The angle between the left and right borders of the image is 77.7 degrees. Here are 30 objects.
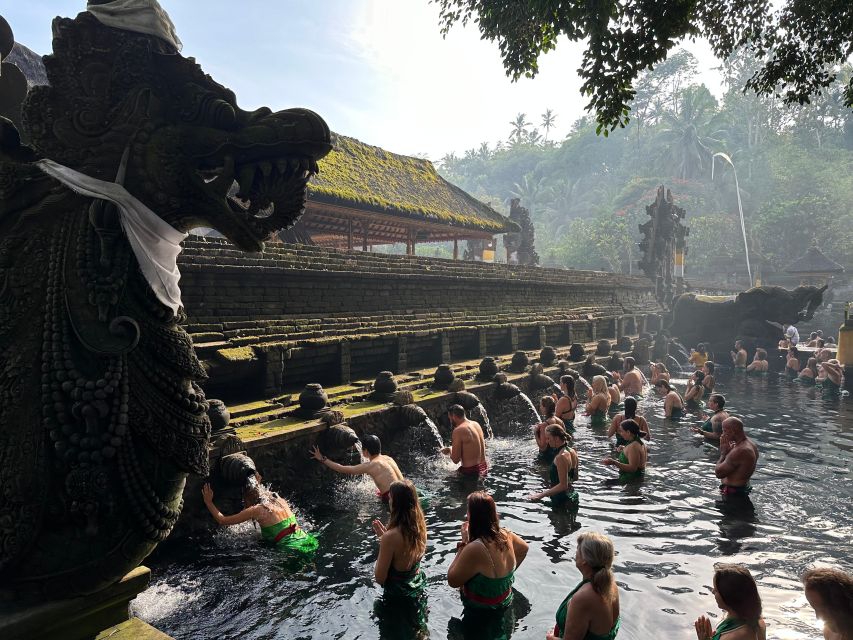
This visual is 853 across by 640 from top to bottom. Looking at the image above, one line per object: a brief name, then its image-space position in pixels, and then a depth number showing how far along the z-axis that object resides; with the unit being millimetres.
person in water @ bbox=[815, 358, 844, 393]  16328
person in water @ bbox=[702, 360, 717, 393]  15230
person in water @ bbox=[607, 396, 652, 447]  8695
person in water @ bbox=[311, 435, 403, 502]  6727
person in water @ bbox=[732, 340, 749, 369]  21875
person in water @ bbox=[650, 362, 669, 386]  16328
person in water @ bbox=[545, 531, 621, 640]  3477
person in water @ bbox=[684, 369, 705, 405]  13844
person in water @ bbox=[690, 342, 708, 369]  20891
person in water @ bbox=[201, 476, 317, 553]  5641
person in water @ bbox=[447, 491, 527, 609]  4242
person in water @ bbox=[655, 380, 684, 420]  13031
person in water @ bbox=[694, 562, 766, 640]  3168
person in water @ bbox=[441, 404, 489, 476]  8273
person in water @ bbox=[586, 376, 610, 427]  12383
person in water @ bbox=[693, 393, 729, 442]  9727
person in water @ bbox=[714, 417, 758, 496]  7520
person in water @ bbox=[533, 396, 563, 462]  9023
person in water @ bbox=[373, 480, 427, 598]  4543
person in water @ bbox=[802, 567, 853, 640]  2887
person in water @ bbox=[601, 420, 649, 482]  8383
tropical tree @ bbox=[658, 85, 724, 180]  56438
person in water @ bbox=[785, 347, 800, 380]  19984
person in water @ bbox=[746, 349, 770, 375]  20734
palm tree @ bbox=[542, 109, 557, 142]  88312
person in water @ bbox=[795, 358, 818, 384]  18312
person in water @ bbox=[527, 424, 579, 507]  7348
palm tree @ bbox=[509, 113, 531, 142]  86938
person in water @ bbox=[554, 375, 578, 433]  11142
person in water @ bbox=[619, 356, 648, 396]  15148
